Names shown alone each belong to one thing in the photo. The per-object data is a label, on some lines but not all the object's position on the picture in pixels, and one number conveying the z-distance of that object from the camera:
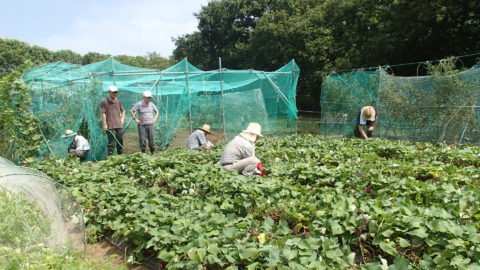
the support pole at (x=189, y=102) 10.59
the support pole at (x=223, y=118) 11.06
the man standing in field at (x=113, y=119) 8.80
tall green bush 7.77
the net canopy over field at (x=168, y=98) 9.02
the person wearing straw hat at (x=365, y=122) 9.05
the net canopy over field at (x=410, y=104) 9.27
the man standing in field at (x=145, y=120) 9.17
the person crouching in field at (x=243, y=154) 5.82
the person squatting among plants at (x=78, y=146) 8.77
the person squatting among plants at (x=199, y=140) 8.61
